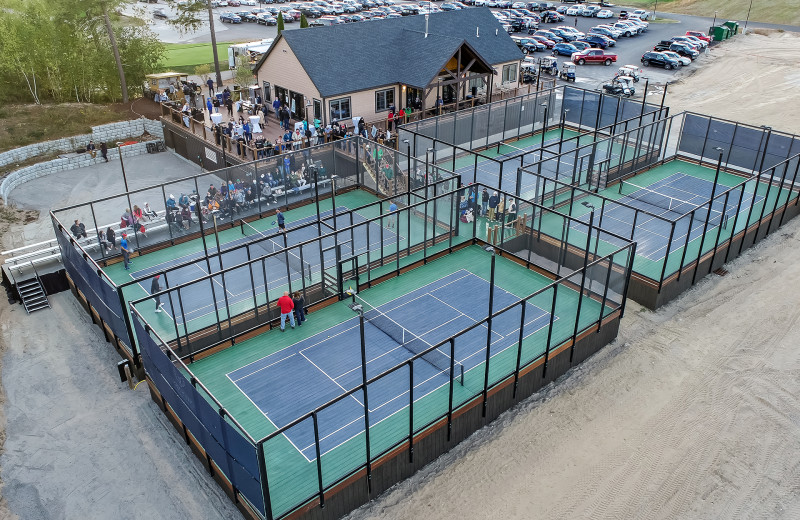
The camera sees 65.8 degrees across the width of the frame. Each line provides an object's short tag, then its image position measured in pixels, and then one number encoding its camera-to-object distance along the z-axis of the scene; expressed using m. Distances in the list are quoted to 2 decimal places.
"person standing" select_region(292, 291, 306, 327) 21.16
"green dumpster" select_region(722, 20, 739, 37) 73.25
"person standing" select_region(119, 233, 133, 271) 24.78
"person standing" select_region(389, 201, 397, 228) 24.24
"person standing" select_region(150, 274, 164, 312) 20.47
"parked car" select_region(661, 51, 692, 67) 59.00
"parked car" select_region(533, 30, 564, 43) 69.88
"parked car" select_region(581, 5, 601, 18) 87.46
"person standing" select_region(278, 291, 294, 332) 20.78
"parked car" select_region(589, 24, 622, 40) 71.68
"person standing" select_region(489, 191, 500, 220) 25.70
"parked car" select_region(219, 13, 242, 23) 87.81
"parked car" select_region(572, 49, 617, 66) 60.69
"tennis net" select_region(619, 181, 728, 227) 27.75
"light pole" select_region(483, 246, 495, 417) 17.25
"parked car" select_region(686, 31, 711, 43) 68.31
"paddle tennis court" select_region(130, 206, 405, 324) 20.25
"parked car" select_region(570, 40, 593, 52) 65.74
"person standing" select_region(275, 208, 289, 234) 26.69
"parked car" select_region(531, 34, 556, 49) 67.38
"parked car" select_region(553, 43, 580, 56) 64.12
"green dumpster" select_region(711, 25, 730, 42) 70.88
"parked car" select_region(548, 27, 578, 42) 69.75
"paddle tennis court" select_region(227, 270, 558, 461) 17.52
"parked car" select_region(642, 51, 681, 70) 58.47
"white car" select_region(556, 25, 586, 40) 70.00
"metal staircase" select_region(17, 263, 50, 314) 23.84
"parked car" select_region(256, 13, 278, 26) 84.88
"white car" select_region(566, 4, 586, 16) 88.54
